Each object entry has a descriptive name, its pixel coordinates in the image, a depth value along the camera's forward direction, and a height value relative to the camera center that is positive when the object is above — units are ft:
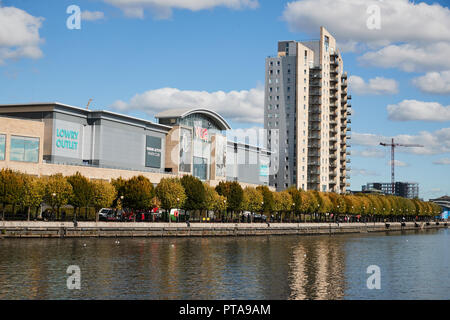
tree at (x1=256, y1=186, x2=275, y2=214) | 485.15 +13.59
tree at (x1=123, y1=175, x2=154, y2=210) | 371.76 +12.00
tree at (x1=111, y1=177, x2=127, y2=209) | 375.86 +14.60
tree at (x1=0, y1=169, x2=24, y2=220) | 302.45 +11.79
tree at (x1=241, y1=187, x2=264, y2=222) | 461.78 +12.41
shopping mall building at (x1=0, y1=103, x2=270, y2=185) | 374.02 +52.69
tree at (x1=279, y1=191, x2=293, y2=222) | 504.31 +12.44
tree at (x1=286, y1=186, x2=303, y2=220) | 526.33 +14.40
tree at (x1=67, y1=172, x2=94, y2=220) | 336.70 +12.02
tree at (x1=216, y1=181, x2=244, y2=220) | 453.58 +16.27
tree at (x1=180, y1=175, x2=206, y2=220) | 410.10 +13.61
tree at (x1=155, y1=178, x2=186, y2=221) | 390.01 +13.15
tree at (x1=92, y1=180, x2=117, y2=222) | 346.54 +10.41
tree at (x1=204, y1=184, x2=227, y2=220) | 421.18 +10.53
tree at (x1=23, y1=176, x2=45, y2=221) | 311.27 +10.21
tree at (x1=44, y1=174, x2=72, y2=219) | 326.85 +11.44
